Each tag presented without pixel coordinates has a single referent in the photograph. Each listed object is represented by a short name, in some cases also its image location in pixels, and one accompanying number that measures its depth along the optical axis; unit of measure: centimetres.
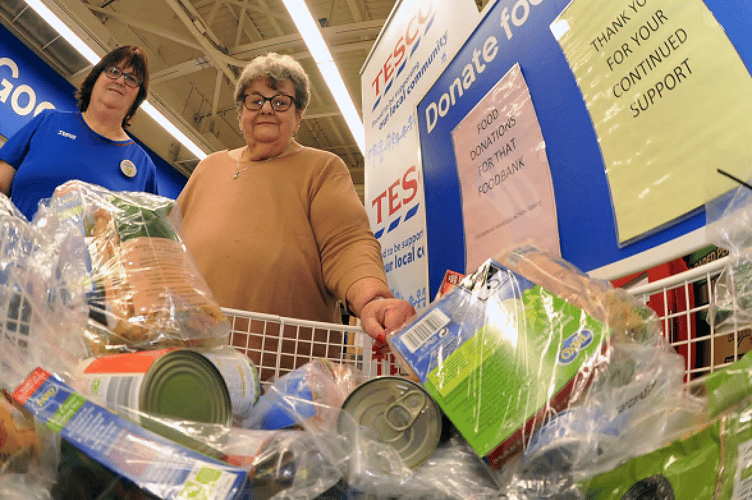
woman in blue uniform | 169
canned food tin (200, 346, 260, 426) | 60
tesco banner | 195
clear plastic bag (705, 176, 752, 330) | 54
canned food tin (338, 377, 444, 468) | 52
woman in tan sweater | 140
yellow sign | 80
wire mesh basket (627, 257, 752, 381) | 58
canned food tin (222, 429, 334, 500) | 45
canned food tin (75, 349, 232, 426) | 48
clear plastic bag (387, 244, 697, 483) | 46
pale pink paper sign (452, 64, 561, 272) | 124
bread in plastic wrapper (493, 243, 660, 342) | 58
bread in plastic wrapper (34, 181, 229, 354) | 61
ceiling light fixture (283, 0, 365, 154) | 405
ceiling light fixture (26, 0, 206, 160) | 469
